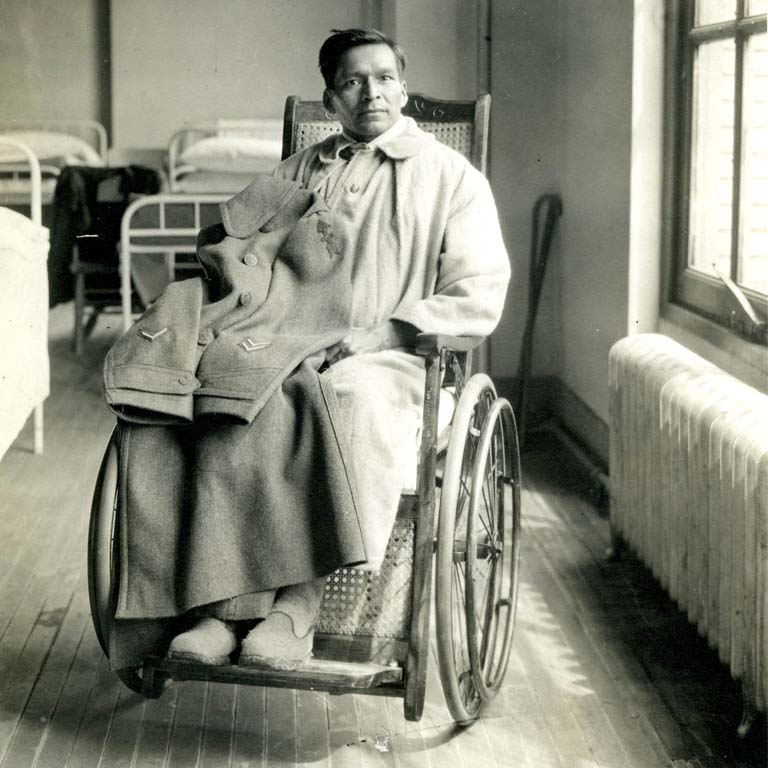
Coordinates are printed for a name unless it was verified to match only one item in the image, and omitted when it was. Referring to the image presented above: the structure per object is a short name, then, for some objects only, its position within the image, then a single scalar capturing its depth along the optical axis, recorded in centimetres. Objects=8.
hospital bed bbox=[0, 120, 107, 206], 588
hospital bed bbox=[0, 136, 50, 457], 334
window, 269
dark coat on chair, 558
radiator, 203
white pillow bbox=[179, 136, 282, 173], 557
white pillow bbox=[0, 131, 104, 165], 625
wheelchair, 195
